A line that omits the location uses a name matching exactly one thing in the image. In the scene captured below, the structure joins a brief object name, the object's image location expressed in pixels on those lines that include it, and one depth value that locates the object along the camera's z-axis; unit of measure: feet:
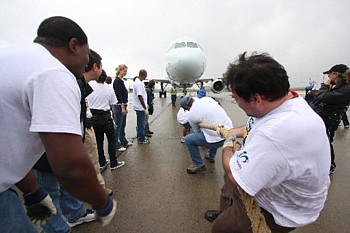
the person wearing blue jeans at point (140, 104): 18.21
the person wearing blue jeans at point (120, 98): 16.56
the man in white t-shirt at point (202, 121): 12.16
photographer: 11.68
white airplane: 44.93
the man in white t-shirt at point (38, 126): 3.10
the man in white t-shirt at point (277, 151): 3.66
